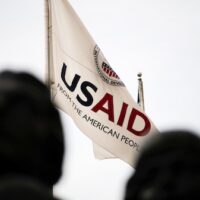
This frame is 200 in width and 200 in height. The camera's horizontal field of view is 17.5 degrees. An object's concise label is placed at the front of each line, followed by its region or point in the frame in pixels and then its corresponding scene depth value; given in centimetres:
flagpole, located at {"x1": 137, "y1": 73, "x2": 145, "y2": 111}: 1526
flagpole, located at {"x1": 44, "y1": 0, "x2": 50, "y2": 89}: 1066
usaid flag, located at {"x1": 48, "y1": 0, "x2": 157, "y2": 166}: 1088
